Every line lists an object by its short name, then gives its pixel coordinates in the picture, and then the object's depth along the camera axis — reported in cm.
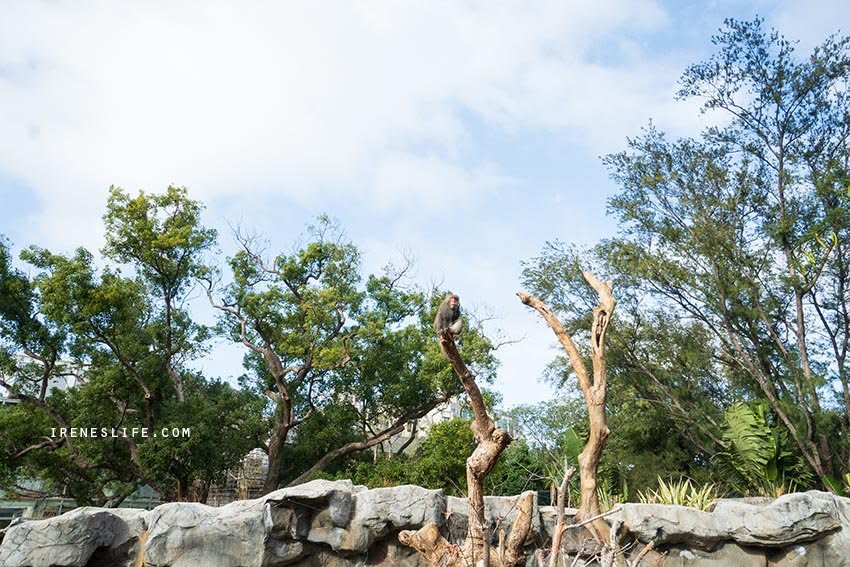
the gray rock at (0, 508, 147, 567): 699
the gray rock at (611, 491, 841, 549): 804
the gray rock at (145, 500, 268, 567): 738
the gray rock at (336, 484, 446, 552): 805
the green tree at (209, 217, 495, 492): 1471
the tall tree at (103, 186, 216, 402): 1355
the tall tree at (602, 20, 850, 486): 1171
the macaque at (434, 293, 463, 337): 476
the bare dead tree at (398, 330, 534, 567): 401
